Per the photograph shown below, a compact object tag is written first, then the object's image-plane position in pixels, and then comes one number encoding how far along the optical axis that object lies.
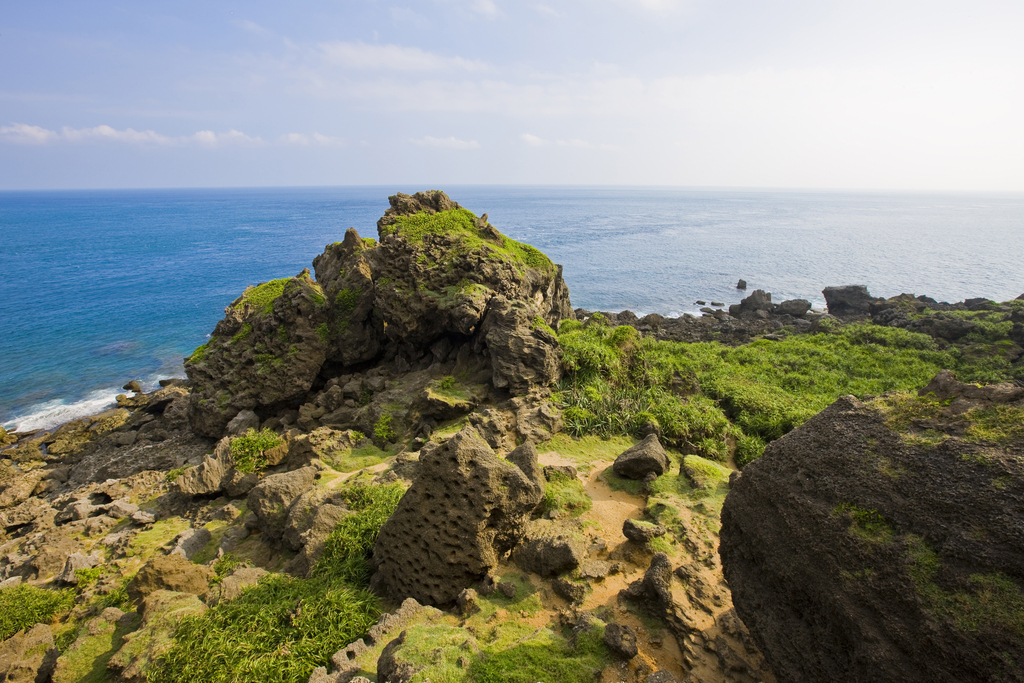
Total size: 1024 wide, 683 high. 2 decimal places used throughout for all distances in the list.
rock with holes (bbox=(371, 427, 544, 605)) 7.89
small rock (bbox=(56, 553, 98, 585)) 9.76
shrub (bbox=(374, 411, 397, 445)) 14.65
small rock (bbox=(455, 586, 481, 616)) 7.66
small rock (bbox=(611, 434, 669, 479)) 11.68
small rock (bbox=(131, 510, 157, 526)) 12.11
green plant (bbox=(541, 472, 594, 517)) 10.30
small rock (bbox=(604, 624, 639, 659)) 6.43
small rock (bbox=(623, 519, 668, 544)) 9.11
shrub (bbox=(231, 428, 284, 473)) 13.81
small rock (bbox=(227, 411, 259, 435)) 17.70
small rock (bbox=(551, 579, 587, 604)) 7.86
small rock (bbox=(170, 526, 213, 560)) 10.38
